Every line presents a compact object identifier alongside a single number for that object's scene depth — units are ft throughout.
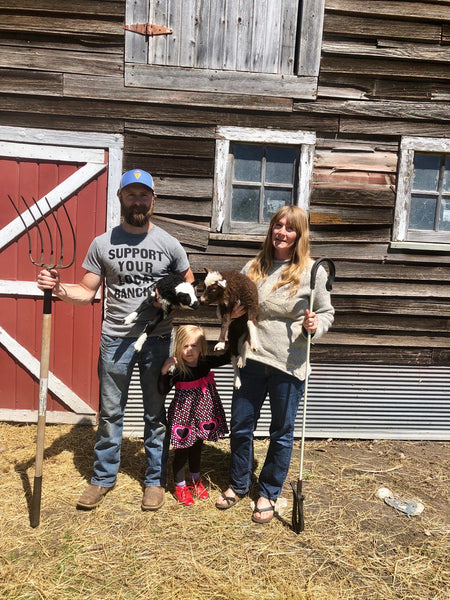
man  11.05
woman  10.86
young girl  11.81
